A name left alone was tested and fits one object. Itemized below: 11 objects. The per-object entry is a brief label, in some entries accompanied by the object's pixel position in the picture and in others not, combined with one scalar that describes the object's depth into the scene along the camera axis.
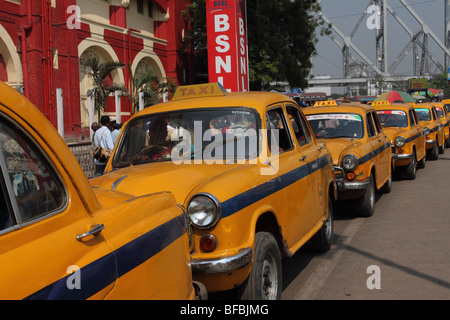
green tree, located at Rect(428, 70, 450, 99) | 72.31
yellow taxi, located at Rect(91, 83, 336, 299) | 3.53
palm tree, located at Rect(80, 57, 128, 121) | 19.02
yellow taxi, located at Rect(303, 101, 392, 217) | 7.67
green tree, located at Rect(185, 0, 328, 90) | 24.23
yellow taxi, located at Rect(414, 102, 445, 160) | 15.29
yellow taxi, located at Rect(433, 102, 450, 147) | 19.38
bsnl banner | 16.45
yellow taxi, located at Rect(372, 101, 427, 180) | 11.28
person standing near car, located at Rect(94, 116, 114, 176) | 10.75
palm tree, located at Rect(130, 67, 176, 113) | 21.30
